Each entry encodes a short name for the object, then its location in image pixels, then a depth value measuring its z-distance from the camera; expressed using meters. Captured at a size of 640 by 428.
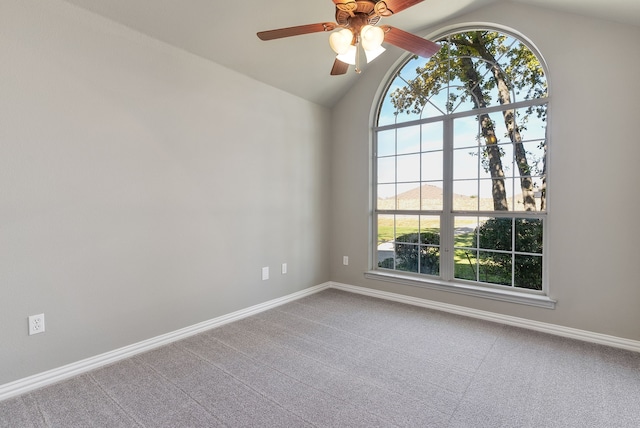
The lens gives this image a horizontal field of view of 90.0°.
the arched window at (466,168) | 3.02
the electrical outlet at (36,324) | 2.00
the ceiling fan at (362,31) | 1.68
